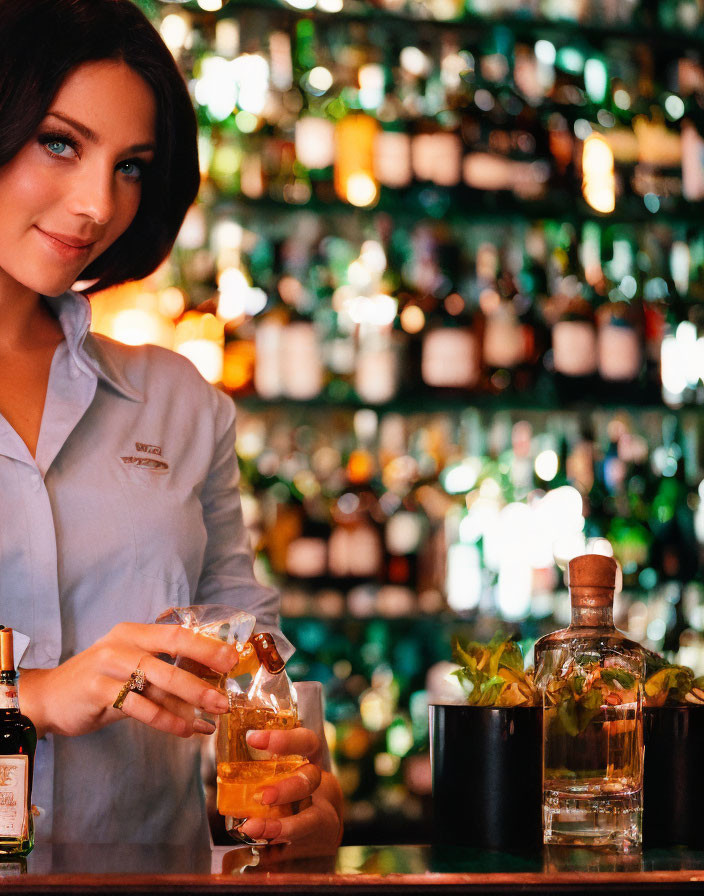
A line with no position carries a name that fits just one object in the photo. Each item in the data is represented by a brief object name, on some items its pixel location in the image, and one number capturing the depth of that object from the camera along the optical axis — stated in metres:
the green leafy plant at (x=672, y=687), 1.58
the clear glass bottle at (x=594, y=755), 1.48
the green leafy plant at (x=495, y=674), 1.54
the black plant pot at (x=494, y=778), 1.50
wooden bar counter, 1.32
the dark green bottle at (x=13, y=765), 1.44
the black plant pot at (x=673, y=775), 1.54
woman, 1.74
